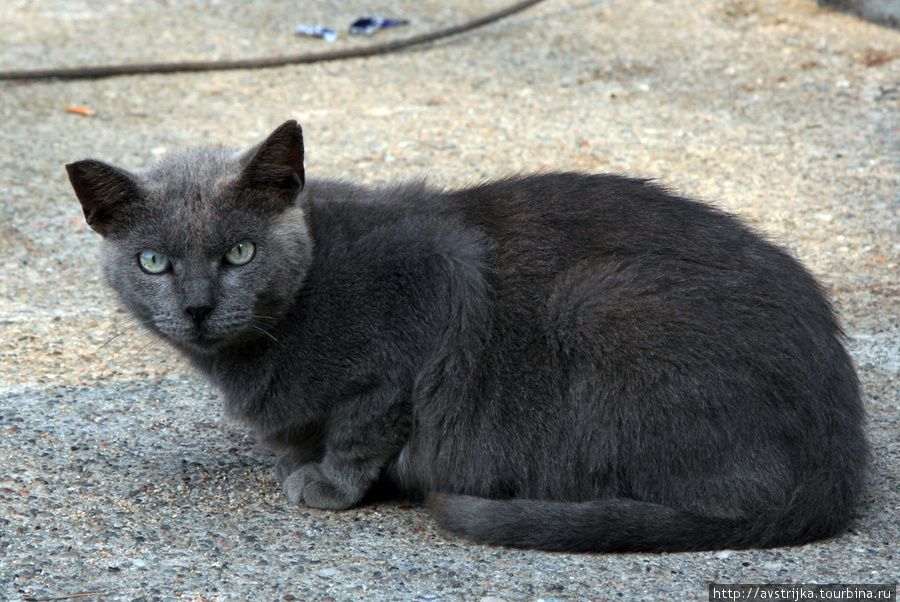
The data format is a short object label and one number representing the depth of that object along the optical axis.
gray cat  4.55
